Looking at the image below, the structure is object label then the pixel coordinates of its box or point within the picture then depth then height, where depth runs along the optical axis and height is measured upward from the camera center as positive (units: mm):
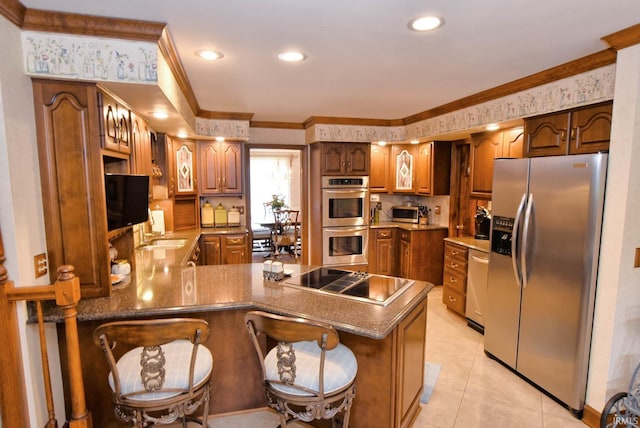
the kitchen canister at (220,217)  5051 -512
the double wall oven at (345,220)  4992 -561
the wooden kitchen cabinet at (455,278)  3885 -1122
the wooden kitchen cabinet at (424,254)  4914 -1037
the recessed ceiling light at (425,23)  1859 +880
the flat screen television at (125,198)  2240 -113
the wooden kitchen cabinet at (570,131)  2360 +385
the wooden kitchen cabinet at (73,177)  1891 +30
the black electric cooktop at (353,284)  2088 -688
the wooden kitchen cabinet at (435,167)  4766 +208
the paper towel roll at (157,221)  4215 -483
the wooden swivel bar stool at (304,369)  1548 -926
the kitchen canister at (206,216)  5012 -492
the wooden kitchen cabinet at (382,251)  5223 -1050
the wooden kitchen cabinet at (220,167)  4742 +210
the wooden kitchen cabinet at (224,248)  4543 -886
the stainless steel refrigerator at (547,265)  2287 -622
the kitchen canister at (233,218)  5086 -530
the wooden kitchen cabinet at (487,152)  3449 +319
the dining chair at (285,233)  6770 -1027
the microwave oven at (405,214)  5312 -507
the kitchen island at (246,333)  1882 -872
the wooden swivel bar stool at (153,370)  1525 -906
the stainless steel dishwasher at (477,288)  3521 -1121
